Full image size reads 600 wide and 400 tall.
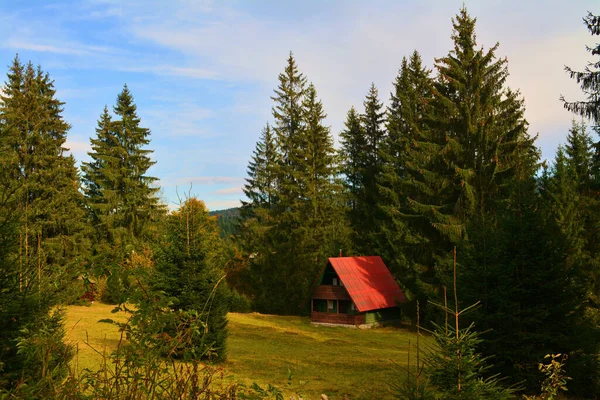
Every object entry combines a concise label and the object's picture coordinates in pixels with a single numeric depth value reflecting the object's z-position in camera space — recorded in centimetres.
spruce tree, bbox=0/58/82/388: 3156
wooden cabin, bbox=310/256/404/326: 2859
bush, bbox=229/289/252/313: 3534
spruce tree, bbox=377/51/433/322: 2903
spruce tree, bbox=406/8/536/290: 2505
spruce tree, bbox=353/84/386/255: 3750
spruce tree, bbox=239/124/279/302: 3775
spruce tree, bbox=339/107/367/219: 3966
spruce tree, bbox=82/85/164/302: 3678
